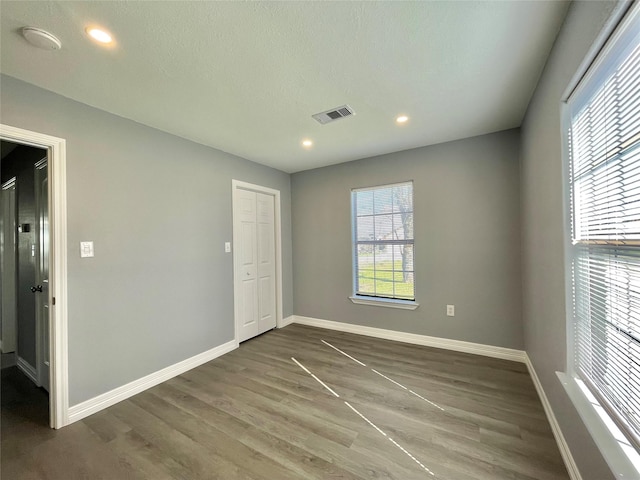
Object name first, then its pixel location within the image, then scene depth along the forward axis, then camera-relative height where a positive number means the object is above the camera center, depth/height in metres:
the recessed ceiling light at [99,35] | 1.38 +1.17
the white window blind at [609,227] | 0.94 +0.04
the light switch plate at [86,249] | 2.06 -0.04
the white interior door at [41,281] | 2.29 -0.33
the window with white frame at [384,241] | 3.43 -0.02
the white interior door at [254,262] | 3.45 -0.30
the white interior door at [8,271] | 3.05 -0.31
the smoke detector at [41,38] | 1.37 +1.16
